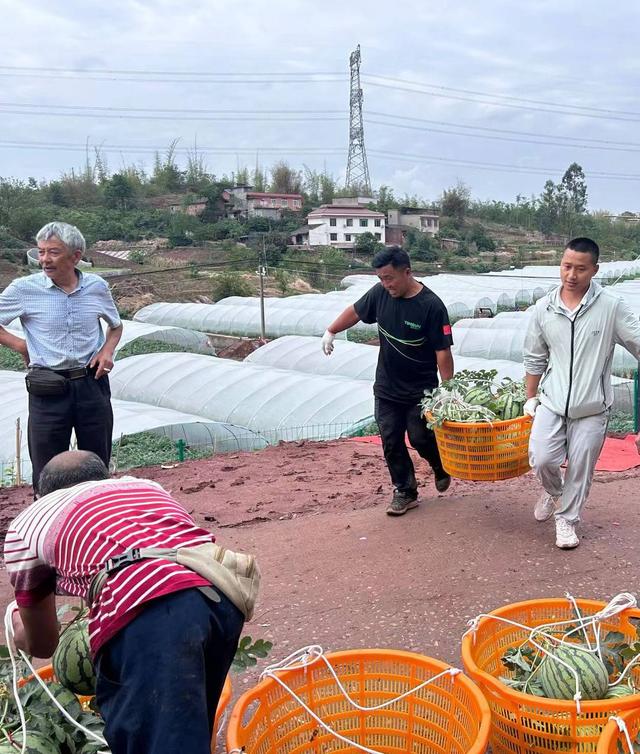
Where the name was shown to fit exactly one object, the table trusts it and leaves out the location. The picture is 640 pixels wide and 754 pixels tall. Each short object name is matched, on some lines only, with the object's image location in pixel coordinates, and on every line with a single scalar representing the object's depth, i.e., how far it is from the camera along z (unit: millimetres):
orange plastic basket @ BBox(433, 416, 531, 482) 4340
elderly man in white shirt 4312
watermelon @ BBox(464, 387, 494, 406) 4547
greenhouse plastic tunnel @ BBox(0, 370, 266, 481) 10241
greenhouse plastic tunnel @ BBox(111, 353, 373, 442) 11766
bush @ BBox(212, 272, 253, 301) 33312
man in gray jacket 4180
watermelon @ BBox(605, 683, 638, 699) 2445
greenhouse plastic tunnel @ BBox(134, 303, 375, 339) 25062
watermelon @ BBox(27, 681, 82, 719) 2375
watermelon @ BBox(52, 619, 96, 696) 2412
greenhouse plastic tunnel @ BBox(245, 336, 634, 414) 13688
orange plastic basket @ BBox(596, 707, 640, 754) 2072
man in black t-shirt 4867
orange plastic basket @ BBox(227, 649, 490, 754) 2494
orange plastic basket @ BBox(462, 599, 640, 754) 2268
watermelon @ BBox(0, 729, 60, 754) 2162
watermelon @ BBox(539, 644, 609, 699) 2398
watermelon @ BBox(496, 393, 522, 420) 4670
